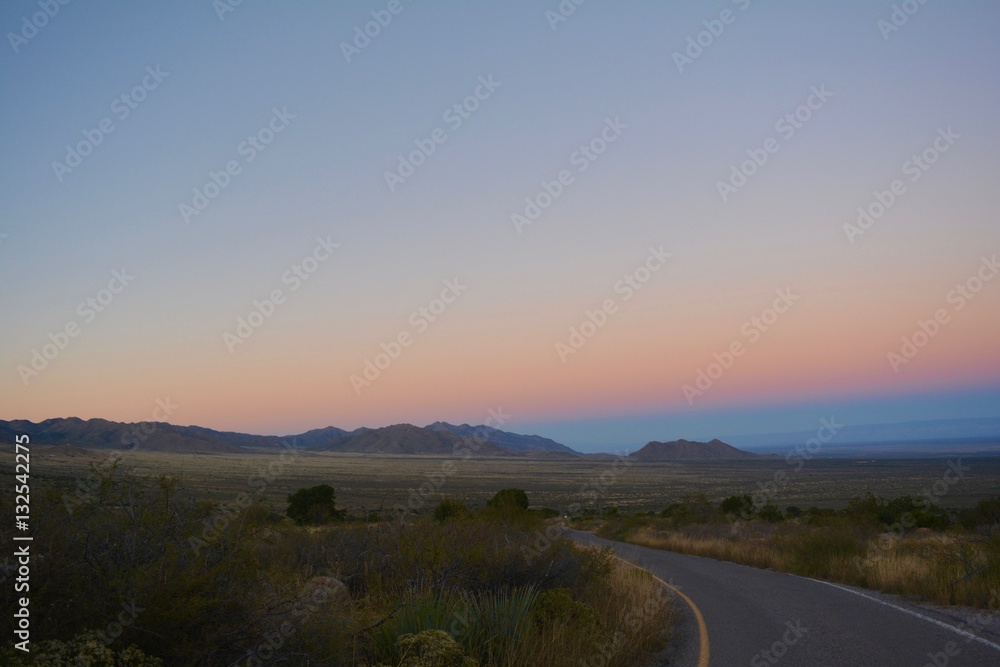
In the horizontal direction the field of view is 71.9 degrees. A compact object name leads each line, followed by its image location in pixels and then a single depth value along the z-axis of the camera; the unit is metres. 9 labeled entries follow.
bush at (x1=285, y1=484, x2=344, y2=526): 33.03
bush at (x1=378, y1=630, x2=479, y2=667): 6.16
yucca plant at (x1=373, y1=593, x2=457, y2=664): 7.19
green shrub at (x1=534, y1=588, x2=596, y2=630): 9.22
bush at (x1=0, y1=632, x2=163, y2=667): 4.36
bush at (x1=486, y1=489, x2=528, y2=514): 21.69
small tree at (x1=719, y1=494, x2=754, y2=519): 41.72
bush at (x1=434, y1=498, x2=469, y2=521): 26.22
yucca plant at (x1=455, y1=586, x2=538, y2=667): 7.50
